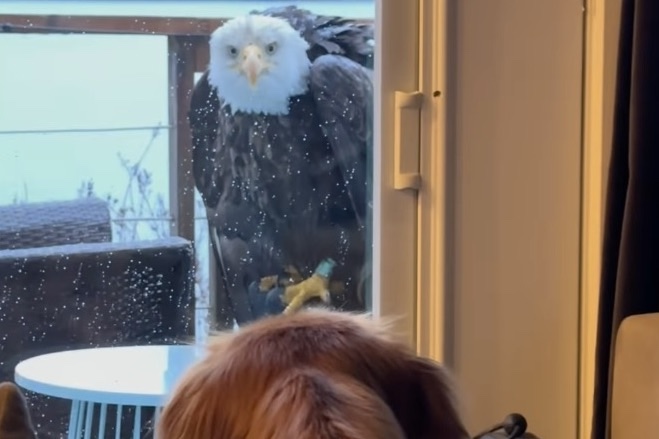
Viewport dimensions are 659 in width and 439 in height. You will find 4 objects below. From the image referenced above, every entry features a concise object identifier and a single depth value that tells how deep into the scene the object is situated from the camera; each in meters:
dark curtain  3.70
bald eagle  3.93
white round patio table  3.91
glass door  3.88
